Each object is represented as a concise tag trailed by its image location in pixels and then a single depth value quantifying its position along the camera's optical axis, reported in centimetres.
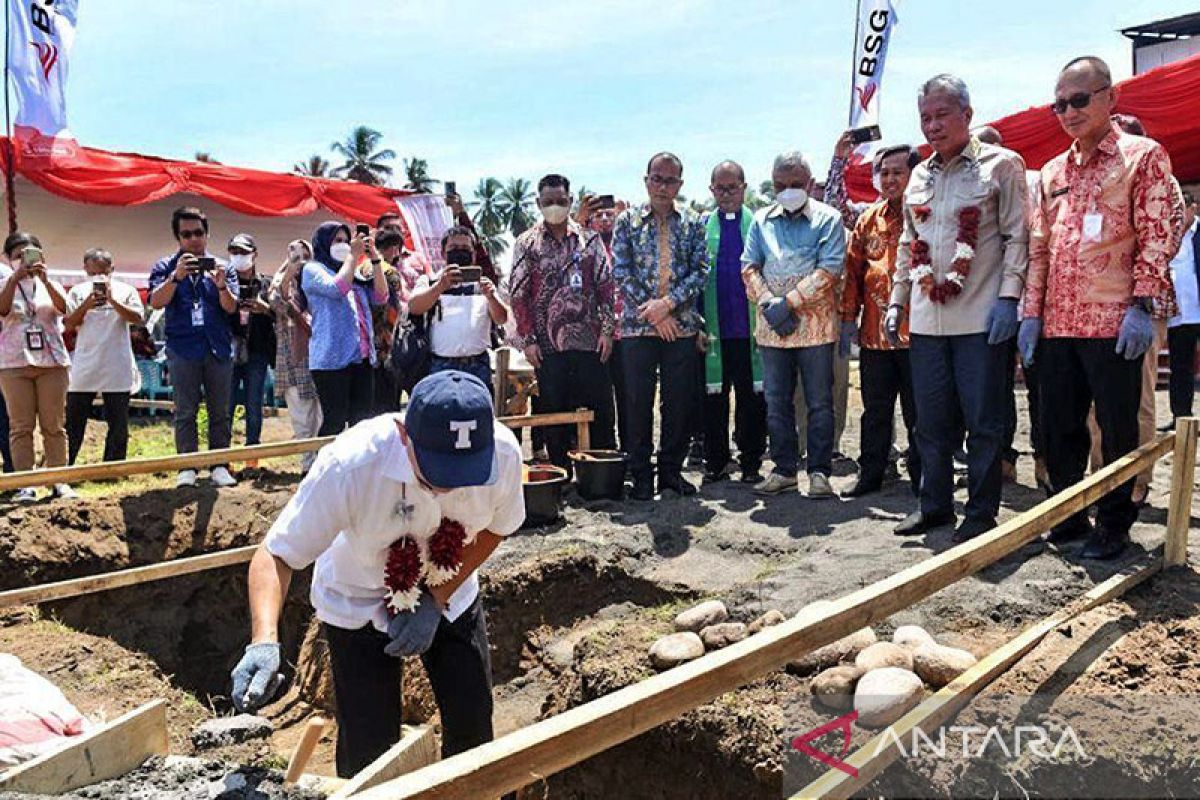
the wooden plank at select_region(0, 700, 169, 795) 231
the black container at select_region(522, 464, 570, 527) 576
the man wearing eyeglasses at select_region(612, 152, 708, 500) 594
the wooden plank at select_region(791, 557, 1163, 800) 228
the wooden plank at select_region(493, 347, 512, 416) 730
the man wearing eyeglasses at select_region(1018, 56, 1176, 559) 381
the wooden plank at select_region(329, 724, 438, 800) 210
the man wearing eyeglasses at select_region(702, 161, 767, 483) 627
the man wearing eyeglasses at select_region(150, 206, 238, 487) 617
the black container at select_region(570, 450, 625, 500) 618
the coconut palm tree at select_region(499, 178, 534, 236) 5238
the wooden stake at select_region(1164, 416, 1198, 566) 382
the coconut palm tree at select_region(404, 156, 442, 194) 4516
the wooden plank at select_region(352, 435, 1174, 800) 154
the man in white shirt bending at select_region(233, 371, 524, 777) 244
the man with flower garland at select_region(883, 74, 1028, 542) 433
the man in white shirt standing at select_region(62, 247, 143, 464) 636
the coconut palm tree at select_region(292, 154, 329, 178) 4219
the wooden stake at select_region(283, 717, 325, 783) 220
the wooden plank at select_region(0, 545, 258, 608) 460
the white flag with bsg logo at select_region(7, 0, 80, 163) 881
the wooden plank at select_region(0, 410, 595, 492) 477
